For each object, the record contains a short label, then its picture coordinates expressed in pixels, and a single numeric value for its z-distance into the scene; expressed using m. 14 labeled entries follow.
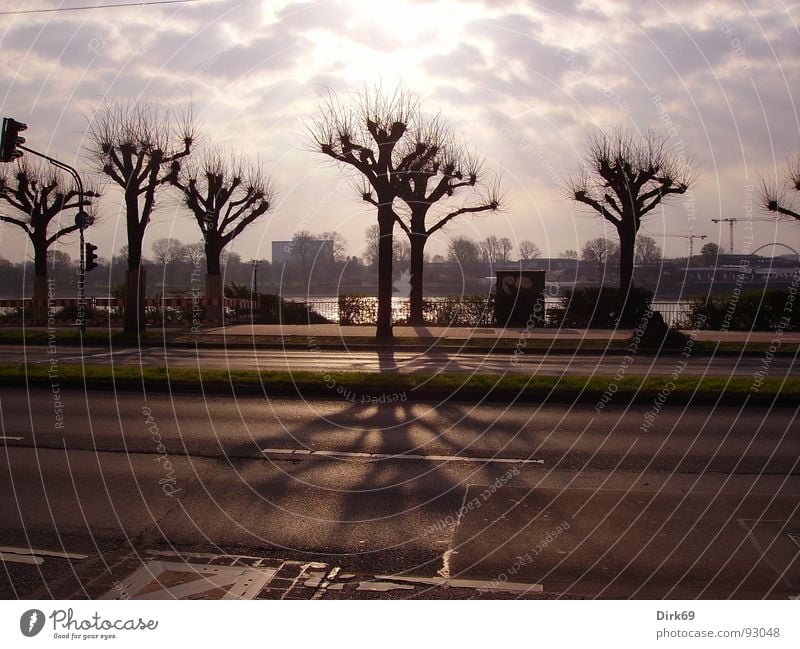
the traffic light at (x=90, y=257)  28.20
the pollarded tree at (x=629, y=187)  30.47
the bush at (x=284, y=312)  36.34
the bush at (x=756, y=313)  30.67
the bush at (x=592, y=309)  32.12
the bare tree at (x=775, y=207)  29.69
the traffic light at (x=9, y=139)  17.48
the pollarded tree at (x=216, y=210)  35.03
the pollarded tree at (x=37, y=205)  38.31
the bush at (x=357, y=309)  35.28
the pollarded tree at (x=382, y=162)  25.36
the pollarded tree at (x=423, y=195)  30.12
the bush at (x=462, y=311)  33.81
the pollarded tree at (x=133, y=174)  29.27
